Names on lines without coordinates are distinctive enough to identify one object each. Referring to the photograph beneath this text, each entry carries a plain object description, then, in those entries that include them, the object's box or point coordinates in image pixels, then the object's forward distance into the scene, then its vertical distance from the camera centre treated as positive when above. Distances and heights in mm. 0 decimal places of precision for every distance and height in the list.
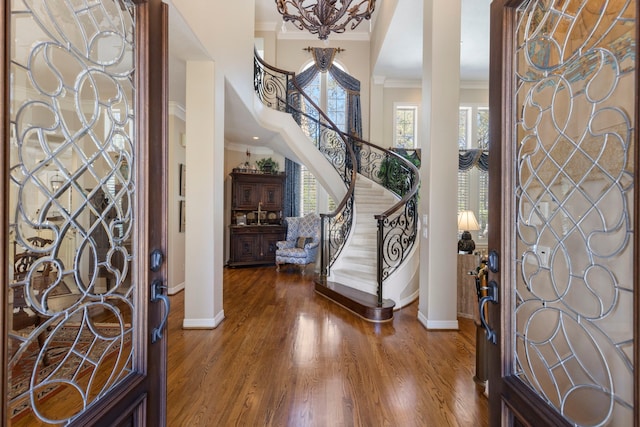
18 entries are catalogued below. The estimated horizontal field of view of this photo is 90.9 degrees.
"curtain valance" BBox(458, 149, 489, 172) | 7598 +1312
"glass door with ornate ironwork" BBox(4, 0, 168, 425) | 855 +17
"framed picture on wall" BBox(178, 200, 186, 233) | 5248 -116
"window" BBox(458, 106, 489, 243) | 7707 +965
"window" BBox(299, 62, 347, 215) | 8188 +2661
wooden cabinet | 7215 -137
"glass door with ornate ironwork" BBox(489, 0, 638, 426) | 936 +15
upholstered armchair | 6754 -678
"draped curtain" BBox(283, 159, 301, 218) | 8039 +605
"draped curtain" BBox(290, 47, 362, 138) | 8008 +3435
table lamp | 4129 -195
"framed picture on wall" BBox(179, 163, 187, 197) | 5371 +548
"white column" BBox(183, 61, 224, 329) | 3539 +149
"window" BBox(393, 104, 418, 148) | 8102 +2274
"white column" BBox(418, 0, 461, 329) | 3562 +561
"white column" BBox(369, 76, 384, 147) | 8008 +2563
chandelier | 3374 +2215
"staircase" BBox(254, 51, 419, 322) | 4297 -41
